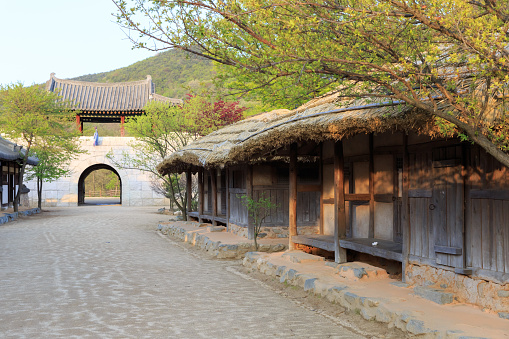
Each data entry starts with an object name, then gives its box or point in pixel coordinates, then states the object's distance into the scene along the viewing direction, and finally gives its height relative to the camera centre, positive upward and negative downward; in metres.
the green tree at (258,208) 10.21 -0.61
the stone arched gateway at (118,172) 28.80 -0.11
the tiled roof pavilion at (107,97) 30.12 +5.50
